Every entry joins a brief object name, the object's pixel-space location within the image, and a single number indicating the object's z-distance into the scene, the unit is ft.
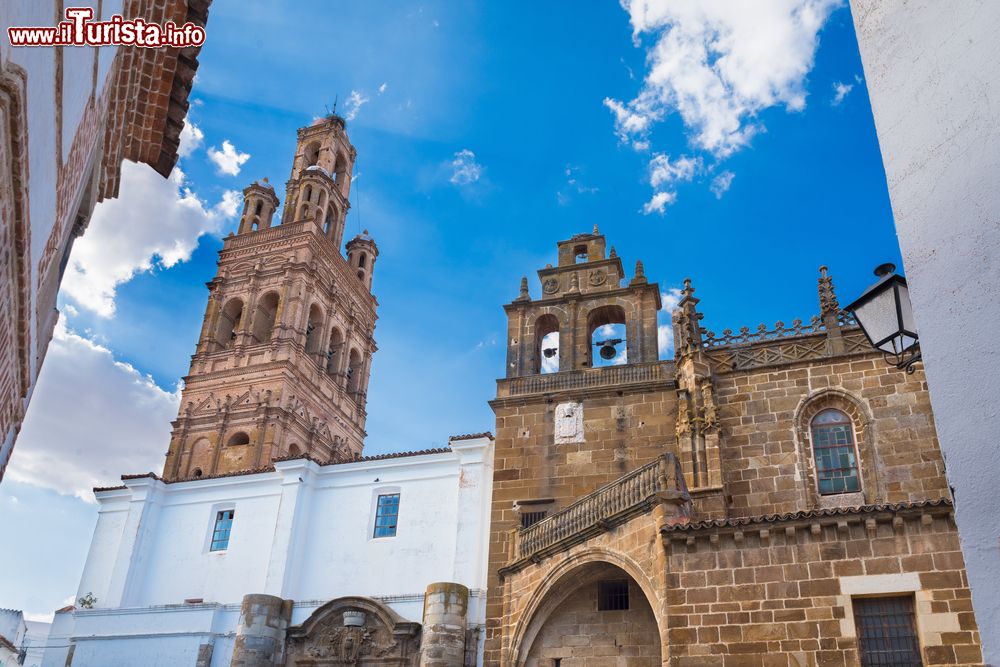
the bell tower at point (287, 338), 118.21
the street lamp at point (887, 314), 20.49
